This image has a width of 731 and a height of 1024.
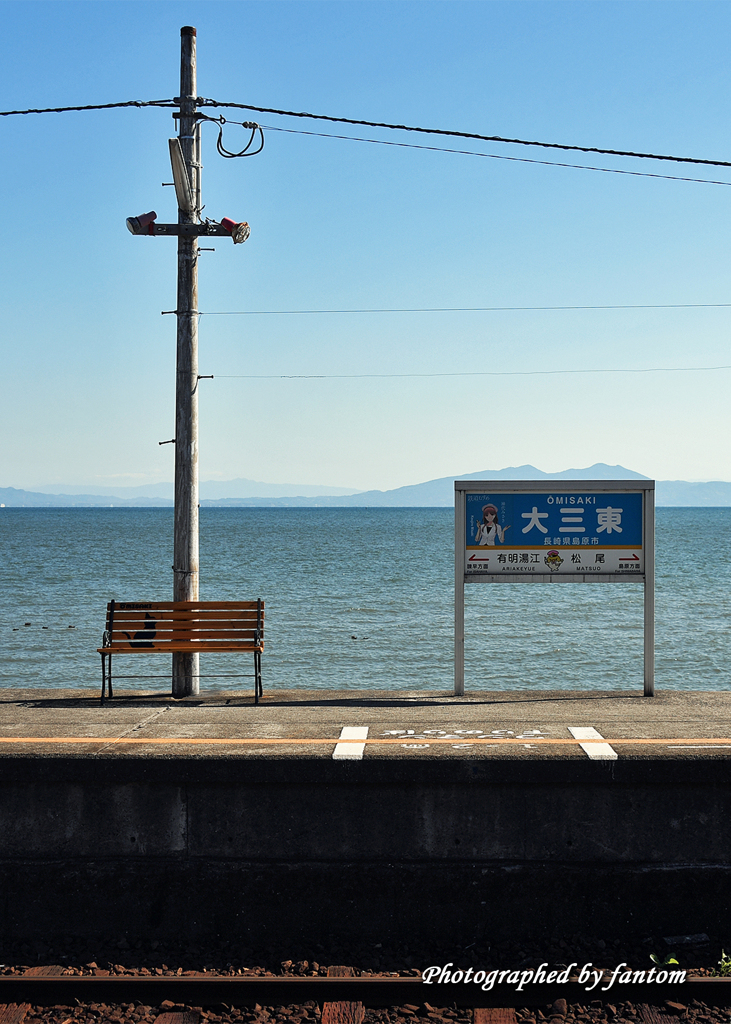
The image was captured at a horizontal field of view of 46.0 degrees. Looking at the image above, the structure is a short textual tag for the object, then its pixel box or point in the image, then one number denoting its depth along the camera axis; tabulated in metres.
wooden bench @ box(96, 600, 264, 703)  8.84
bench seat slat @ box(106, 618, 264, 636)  8.87
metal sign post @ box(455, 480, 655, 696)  9.30
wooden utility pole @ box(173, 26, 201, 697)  9.62
